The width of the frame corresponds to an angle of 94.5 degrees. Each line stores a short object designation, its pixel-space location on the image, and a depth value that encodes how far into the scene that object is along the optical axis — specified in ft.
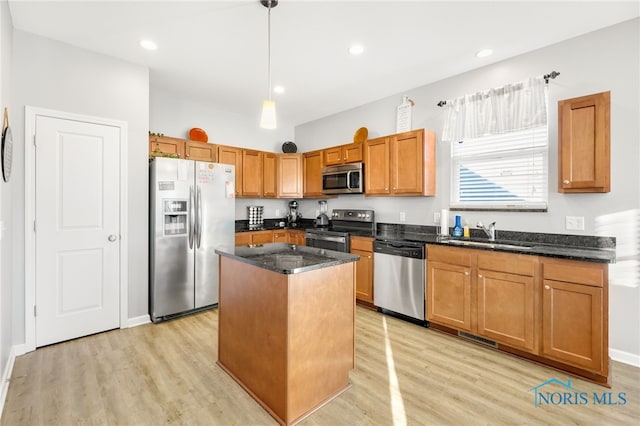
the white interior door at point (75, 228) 9.15
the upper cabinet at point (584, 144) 7.98
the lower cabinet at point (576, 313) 7.16
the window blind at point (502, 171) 9.88
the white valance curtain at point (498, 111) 9.64
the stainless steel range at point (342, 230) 13.53
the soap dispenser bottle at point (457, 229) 11.29
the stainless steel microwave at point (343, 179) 14.12
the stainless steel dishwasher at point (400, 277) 10.74
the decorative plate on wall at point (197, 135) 14.67
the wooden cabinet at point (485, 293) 8.32
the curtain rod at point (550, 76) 9.28
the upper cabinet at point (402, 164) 11.96
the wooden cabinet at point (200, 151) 13.96
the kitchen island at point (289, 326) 5.90
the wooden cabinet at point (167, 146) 12.69
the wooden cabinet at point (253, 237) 14.57
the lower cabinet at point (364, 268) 12.62
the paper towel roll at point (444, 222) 11.69
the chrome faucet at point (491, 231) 10.57
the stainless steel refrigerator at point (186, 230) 11.12
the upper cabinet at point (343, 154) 14.38
